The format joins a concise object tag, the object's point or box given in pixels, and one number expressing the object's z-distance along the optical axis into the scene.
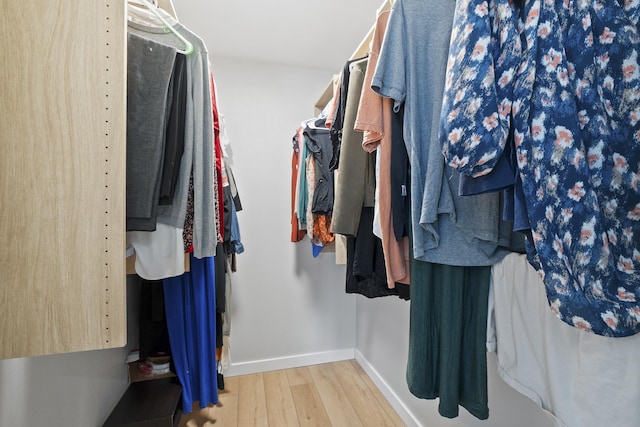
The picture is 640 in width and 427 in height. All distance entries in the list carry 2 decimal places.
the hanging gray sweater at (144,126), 0.77
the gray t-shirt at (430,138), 0.71
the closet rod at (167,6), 1.12
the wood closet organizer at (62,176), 0.54
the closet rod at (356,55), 1.02
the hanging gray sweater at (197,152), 0.88
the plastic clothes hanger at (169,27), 0.89
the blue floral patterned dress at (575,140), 0.47
